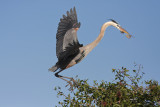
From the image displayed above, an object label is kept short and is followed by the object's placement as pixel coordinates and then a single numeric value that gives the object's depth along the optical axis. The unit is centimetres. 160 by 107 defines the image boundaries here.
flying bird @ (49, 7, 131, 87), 1916
